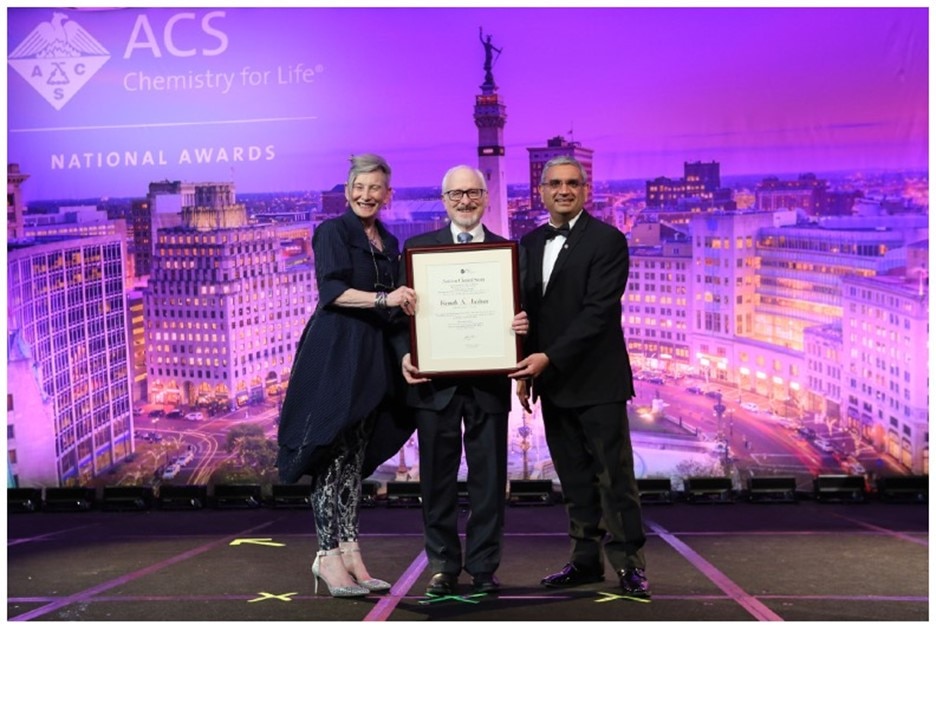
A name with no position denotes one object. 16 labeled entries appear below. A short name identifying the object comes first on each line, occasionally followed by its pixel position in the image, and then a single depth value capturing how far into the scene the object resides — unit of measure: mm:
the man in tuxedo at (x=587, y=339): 4566
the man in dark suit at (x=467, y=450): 4523
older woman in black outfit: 4488
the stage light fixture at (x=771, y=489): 7930
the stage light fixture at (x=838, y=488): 7957
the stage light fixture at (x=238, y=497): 7996
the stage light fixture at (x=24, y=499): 8133
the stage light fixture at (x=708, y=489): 7895
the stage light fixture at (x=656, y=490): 7863
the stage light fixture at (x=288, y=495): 7930
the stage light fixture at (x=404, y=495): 7805
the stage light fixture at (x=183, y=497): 8047
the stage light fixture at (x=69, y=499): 8133
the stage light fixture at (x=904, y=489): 7887
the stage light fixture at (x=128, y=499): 8062
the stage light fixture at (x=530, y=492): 7832
